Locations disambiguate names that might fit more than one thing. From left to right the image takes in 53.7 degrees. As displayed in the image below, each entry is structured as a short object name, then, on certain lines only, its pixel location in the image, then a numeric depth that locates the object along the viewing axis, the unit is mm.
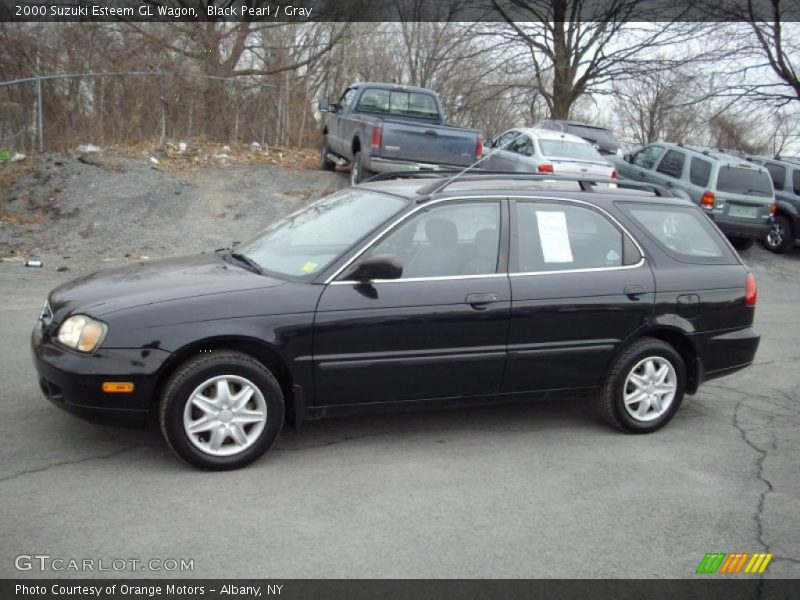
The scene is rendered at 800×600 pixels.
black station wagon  4344
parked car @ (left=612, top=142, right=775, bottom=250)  14695
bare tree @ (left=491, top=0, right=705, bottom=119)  29172
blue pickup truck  12984
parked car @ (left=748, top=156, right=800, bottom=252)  15977
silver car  14719
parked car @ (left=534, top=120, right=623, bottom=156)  20031
